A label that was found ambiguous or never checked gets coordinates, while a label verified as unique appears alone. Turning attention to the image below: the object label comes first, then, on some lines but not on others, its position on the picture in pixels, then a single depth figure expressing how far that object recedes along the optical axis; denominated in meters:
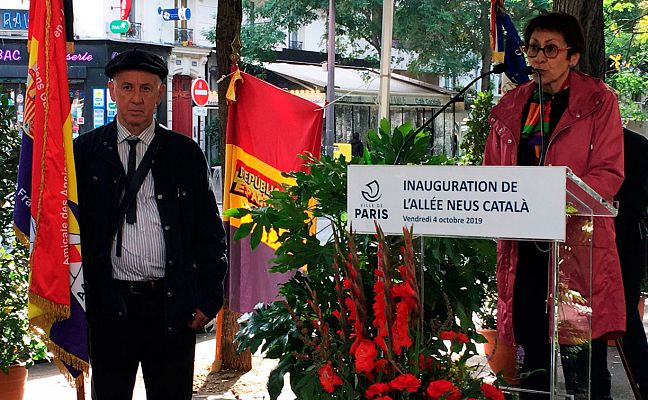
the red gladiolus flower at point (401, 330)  2.76
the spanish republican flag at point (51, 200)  3.65
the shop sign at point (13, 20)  28.64
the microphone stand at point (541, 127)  3.31
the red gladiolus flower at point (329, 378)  2.82
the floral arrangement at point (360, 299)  2.80
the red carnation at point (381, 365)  2.79
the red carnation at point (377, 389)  2.74
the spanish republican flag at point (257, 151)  5.98
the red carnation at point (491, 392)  2.91
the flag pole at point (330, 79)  22.62
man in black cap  3.67
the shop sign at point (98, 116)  29.33
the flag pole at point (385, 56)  4.74
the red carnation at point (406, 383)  2.71
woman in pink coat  3.57
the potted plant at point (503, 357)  3.60
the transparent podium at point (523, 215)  2.68
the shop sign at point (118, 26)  29.66
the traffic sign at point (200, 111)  28.30
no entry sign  27.50
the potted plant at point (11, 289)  5.46
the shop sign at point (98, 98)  29.33
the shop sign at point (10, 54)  28.62
